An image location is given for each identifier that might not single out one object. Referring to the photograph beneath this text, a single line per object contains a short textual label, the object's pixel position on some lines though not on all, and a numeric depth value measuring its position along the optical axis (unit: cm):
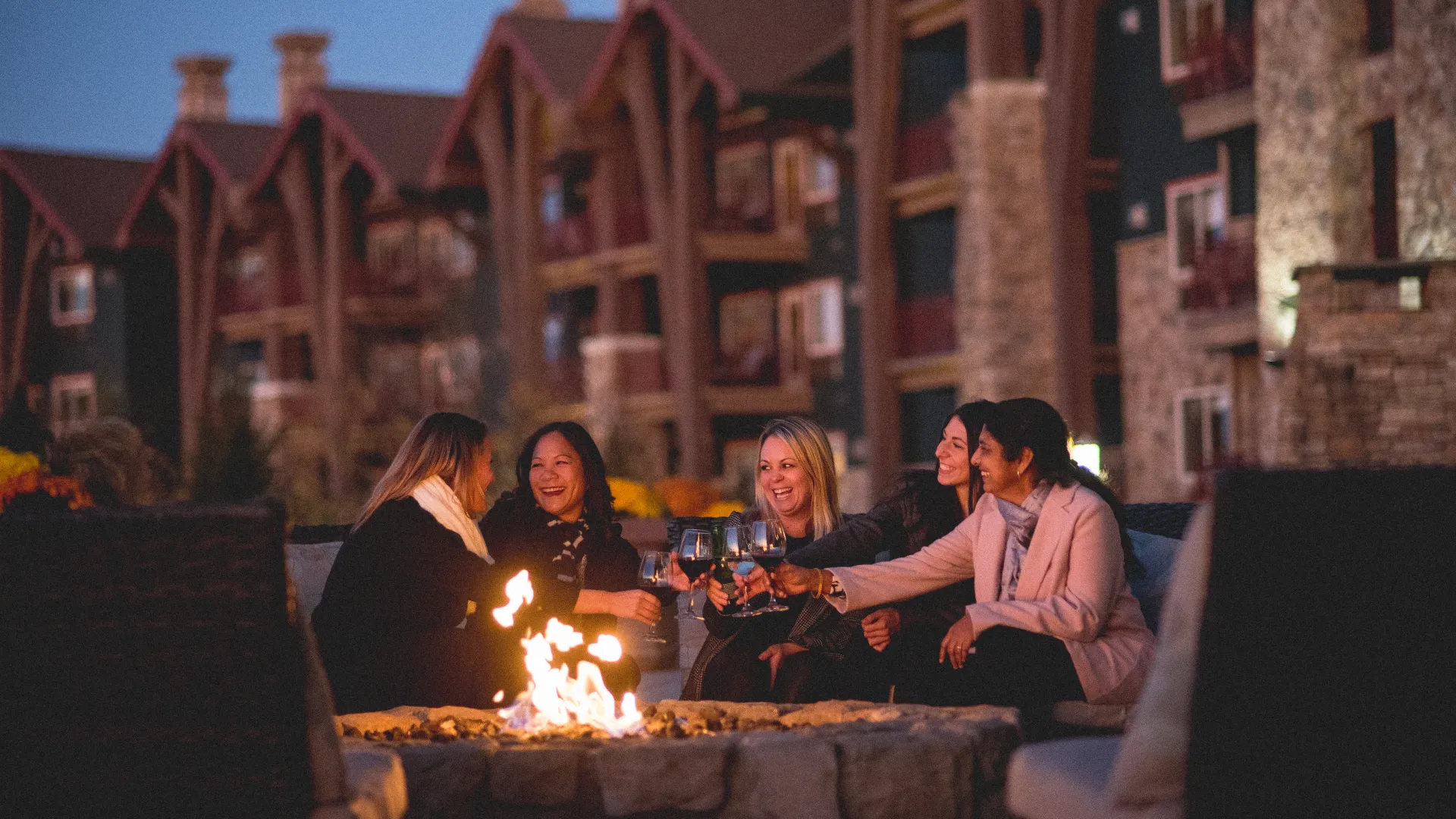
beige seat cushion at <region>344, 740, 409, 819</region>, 512
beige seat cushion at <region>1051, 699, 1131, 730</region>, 683
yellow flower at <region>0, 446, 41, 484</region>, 933
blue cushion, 767
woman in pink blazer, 688
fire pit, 604
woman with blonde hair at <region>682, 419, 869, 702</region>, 768
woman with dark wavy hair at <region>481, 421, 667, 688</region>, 766
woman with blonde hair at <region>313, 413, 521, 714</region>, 705
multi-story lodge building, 2184
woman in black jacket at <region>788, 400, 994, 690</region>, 758
